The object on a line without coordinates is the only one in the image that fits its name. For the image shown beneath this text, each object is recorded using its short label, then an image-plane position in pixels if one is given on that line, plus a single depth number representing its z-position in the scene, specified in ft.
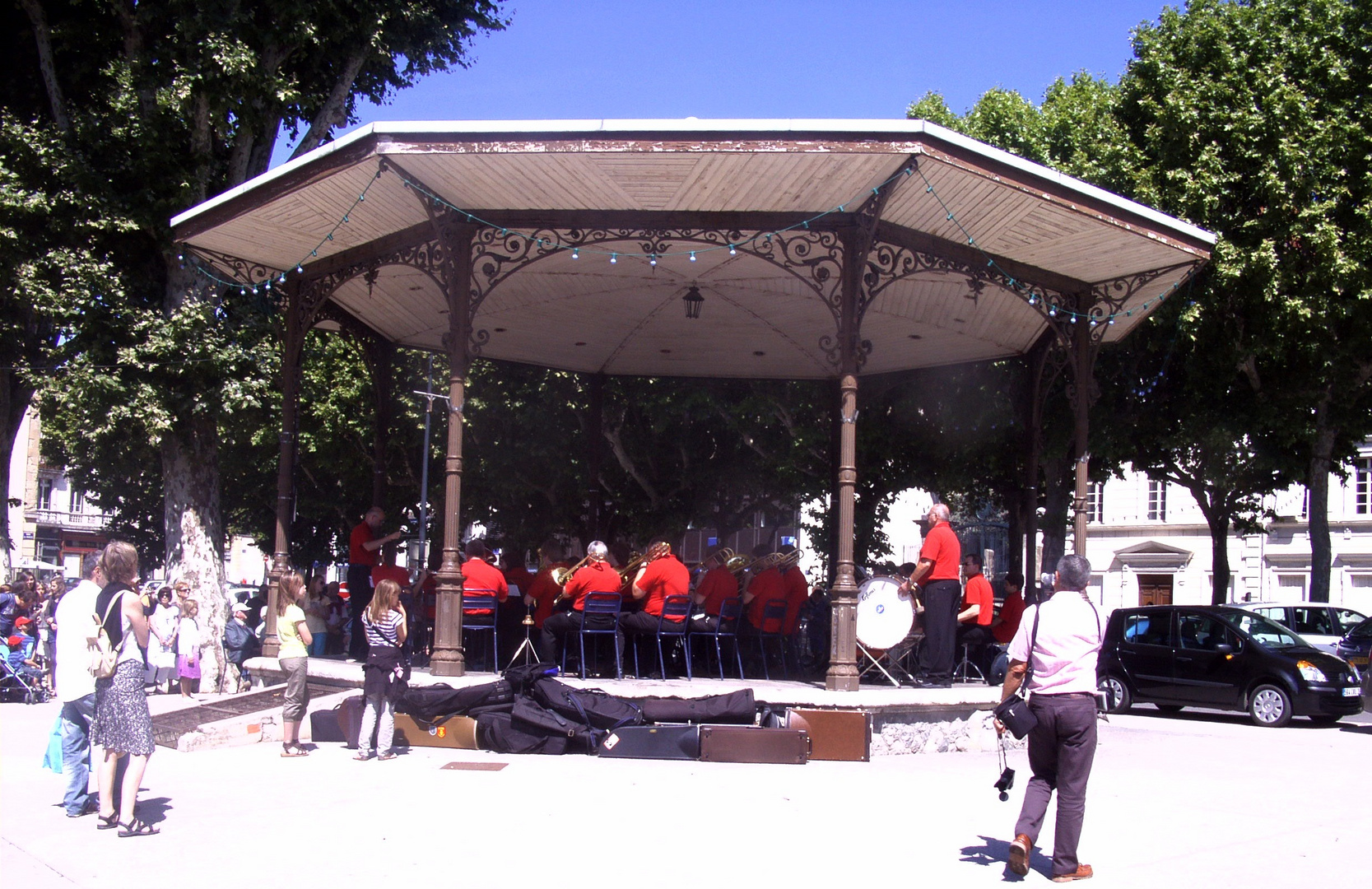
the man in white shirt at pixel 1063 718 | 19.31
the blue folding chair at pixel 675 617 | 37.73
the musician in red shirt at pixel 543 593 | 40.78
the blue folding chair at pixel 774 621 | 40.88
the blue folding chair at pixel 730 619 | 39.71
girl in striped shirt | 30.81
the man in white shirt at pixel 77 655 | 22.44
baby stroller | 53.26
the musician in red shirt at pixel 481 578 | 38.40
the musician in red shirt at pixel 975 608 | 40.22
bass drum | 35.73
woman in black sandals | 22.24
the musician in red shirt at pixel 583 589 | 37.63
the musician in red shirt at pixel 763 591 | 40.73
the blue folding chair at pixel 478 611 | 38.37
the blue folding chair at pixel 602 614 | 37.40
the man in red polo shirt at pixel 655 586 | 37.73
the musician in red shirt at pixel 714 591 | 39.70
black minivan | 50.90
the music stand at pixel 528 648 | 39.37
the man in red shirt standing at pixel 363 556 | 43.11
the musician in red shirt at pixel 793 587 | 42.04
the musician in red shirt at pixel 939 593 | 36.14
